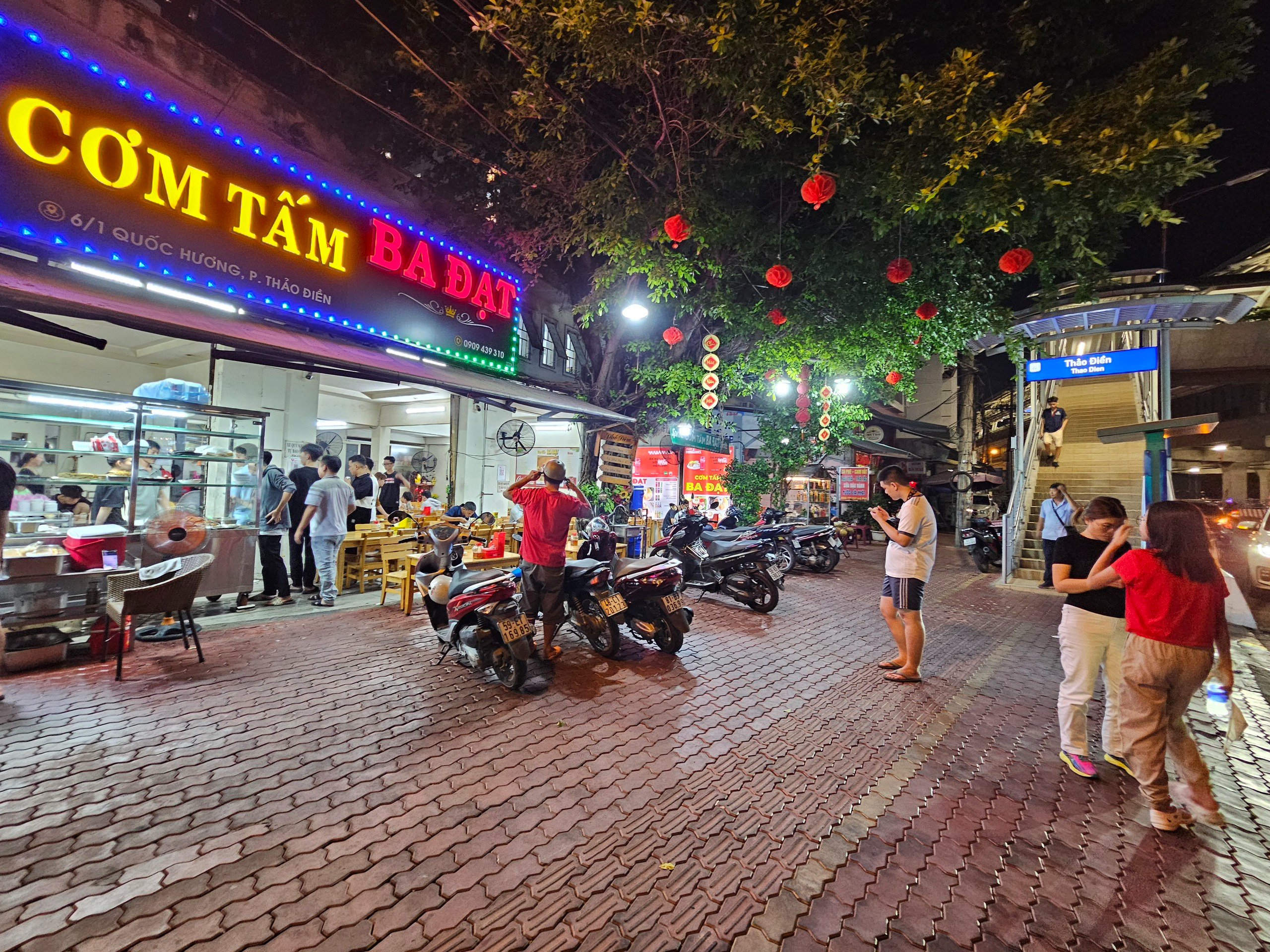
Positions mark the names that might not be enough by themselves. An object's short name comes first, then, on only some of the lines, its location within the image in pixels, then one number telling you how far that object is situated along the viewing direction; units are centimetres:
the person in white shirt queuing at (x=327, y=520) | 675
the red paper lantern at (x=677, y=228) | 624
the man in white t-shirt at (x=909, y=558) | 472
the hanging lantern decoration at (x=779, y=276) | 678
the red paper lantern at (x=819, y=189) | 498
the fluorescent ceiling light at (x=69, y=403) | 535
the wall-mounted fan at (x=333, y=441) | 1332
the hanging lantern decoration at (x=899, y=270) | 671
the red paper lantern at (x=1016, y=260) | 578
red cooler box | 496
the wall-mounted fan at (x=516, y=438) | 1198
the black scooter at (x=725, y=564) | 761
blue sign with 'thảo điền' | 795
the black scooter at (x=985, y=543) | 1232
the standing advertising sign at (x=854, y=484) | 1781
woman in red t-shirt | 269
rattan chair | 436
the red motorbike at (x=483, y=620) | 439
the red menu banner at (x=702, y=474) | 1400
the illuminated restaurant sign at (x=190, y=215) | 498
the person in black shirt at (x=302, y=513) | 732
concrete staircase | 1201
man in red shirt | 484
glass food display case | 485
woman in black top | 334
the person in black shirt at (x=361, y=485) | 813
